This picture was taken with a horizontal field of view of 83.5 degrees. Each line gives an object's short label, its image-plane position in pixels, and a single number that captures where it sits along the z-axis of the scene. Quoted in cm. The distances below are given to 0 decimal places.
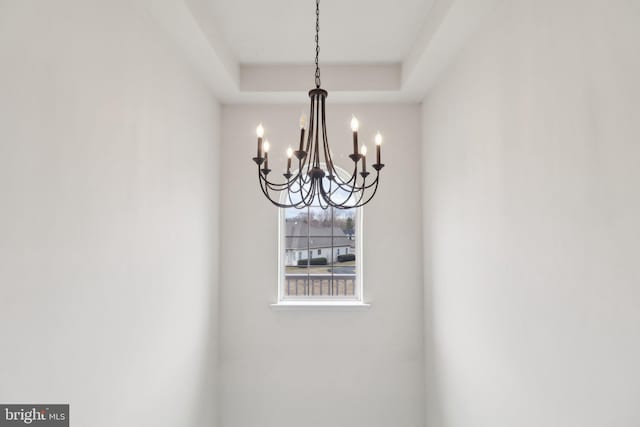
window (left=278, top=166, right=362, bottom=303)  325
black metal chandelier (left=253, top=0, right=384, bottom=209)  133
